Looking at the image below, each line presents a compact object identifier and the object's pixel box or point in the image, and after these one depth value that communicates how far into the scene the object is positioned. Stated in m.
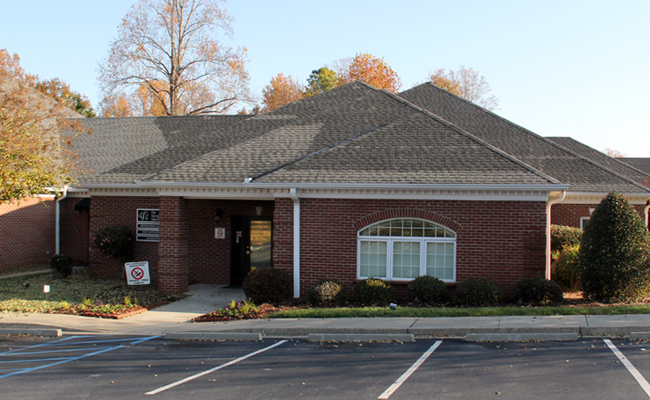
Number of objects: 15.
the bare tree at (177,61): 37.91
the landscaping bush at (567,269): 14.80
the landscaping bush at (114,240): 17.00
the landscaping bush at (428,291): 12.83
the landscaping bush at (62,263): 18.52
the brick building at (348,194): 13.16
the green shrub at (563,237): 16.62
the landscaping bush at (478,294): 12.48
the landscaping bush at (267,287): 13.33
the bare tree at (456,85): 53.59
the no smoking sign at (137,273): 14.80
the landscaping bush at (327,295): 13.02
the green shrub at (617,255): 12.40
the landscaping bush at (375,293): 13.02
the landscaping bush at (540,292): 12.34
